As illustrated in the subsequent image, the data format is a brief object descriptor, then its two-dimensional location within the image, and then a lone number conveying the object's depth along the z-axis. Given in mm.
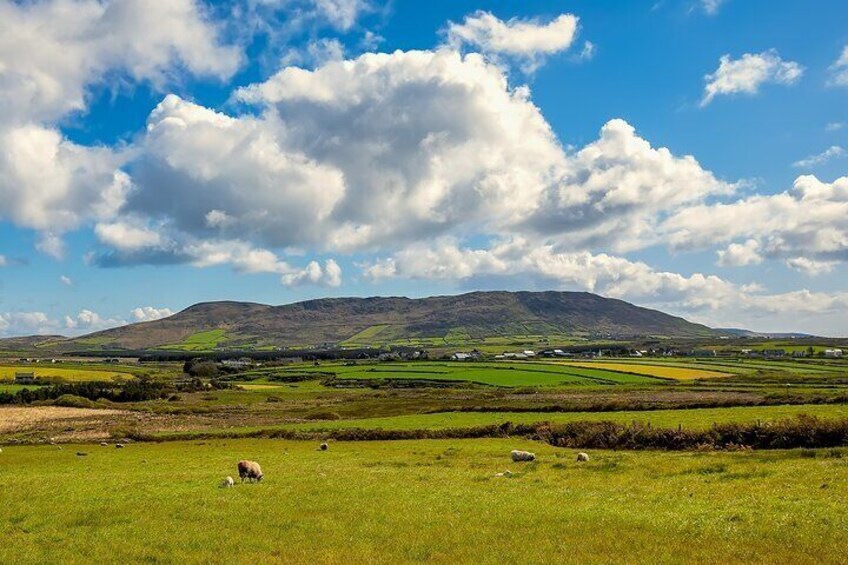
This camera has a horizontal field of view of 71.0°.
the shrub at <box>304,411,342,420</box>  94638
